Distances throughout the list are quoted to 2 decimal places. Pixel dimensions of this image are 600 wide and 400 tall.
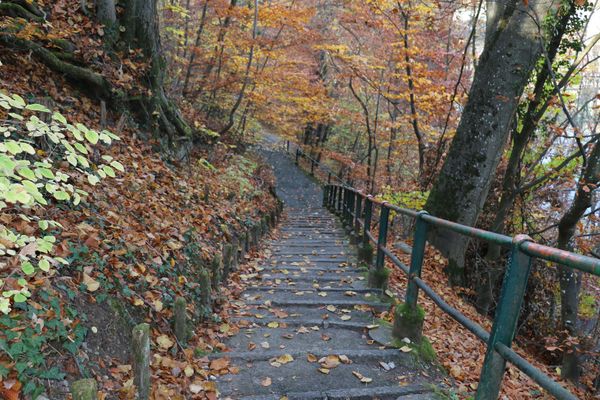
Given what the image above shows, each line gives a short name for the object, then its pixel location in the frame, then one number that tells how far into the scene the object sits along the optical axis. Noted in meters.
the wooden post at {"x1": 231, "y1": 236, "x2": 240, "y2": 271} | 5.86
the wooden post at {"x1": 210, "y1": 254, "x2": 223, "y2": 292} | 4.66
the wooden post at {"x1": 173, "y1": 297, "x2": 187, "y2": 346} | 3.34
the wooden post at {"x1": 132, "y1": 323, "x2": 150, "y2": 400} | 2.39
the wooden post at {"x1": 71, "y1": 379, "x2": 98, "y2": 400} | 1.81
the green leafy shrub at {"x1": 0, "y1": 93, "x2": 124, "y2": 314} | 1.83
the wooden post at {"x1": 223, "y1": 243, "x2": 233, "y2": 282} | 5.31
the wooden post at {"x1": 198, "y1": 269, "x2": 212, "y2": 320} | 4.14
